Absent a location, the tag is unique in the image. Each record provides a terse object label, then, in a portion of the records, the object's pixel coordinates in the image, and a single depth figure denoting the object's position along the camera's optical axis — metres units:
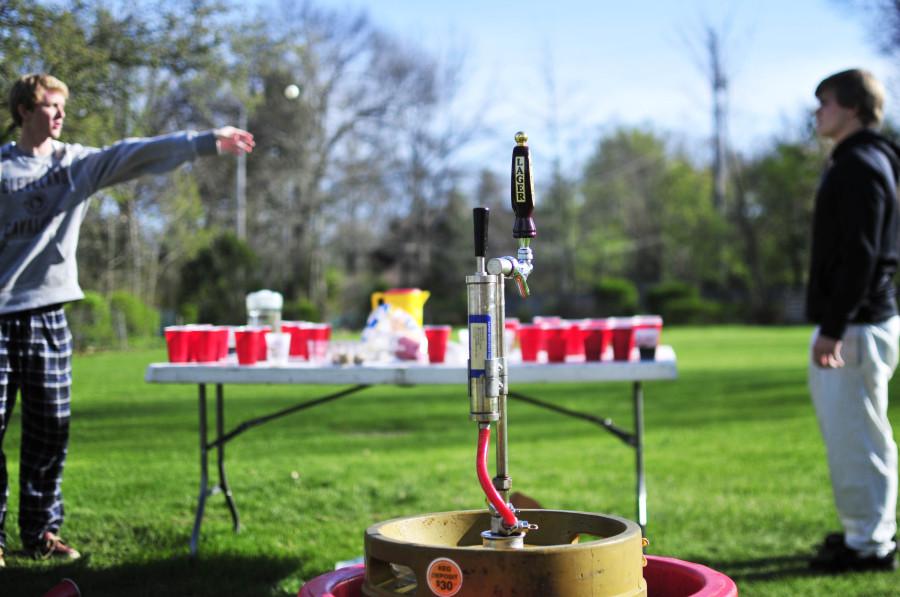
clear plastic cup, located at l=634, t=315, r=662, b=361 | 3.78
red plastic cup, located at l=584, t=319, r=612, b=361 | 3.83
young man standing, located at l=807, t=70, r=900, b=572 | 3.91
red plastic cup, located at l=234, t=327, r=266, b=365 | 3.96
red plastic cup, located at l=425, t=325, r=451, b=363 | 3.89
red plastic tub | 2.06
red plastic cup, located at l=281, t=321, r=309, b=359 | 4.20
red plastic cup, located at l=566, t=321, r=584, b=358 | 3.86
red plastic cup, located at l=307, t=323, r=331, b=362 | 4.18
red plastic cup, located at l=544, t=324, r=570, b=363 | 3.82
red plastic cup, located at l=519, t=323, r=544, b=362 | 3.88
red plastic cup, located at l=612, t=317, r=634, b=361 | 3.81
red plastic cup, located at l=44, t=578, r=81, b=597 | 2.75
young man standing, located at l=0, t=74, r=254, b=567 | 3.77
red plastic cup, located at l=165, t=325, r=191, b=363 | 3.99
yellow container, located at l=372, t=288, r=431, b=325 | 4.22
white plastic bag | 3.96
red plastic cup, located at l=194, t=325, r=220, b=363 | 4.05
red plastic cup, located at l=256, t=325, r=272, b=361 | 4.01
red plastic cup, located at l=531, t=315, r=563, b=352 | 3.91
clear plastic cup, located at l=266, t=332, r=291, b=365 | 3.97
